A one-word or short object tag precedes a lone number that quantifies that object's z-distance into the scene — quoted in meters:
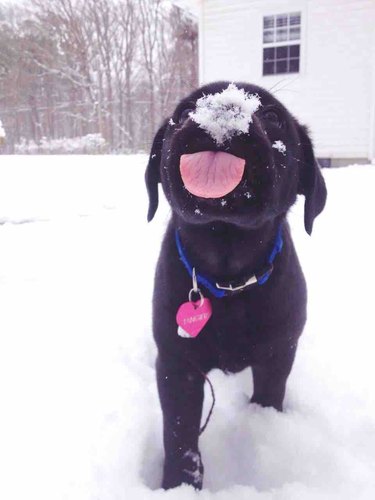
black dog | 0.39
